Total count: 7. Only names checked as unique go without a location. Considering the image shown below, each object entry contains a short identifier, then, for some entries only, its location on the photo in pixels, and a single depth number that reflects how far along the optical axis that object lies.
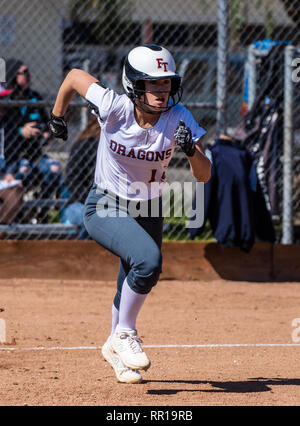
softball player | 8.98
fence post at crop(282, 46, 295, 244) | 17.25
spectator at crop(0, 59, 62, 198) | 17.23
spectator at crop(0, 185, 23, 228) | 16.80
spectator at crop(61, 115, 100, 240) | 17.22
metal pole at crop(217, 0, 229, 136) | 17.00
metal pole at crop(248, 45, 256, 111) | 18.34
